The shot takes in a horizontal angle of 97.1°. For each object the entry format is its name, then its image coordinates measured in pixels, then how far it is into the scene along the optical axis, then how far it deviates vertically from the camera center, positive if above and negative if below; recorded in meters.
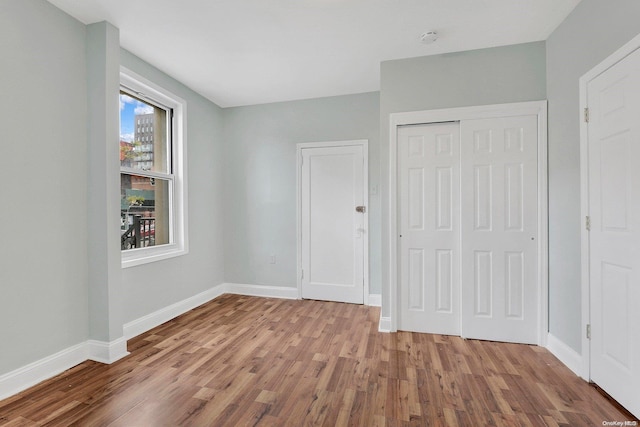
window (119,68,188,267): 2.88 +0.44
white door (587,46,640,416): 1.64 -0.12
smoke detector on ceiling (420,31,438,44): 2.43 +1.53
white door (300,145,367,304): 3.77 -0.16
